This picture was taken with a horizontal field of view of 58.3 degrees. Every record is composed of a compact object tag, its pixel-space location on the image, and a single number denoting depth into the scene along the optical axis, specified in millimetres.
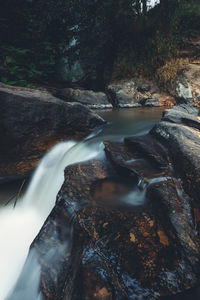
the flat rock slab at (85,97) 7450
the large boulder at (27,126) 2742
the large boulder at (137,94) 7602
